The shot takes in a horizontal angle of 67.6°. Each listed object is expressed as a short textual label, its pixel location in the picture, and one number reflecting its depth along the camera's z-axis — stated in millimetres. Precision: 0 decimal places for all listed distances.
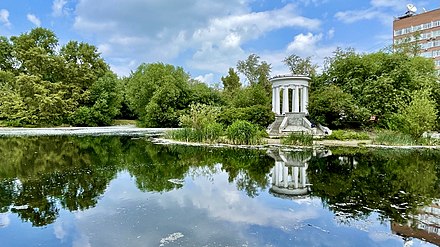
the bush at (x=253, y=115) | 25016
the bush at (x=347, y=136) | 20344
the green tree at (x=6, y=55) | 43562
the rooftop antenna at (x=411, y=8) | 54031
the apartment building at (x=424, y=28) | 51469
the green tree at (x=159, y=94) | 37625
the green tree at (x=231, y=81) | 47231
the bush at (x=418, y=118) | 17000
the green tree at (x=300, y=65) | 37125
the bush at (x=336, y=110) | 24578
